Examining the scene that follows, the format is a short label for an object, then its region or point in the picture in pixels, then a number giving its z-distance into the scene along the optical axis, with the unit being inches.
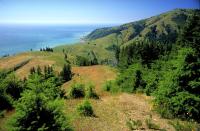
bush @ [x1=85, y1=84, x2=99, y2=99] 623.4
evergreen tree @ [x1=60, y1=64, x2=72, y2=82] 2282.7
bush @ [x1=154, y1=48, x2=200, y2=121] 419.0
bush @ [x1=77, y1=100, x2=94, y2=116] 439.0
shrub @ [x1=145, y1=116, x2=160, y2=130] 367.9
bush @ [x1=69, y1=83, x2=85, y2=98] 631.8
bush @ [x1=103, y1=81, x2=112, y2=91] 859.0
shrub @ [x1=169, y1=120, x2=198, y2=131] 357.0
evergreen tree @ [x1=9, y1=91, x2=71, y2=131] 248.9
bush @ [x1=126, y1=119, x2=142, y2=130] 366.8
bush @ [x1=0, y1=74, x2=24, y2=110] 473.9
